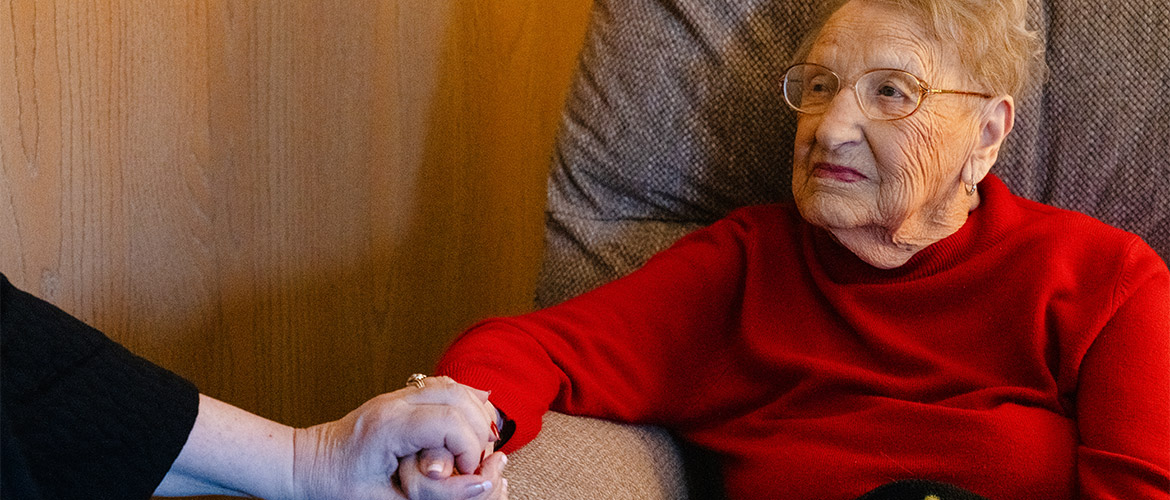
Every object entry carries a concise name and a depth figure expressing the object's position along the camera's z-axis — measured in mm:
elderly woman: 2019
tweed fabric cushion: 2145
